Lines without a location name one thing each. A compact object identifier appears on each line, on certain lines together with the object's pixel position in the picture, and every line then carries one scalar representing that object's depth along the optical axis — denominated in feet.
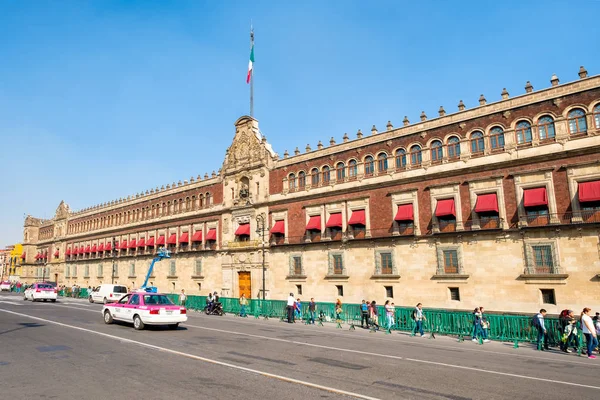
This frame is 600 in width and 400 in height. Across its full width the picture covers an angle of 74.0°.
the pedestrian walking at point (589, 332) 47.16
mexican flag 136.77
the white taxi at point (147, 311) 56.54
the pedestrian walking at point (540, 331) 53.16
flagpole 135.54
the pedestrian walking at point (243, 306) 95.71
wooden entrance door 124.26
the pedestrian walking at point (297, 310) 86.28
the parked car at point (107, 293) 120.16
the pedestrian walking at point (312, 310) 83.56
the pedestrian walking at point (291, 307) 84.00
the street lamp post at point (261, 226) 120.28
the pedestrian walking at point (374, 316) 71.77
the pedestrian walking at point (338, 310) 76.97
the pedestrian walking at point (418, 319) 65.57
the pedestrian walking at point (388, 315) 69.92
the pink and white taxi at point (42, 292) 134.10
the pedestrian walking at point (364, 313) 75.99
